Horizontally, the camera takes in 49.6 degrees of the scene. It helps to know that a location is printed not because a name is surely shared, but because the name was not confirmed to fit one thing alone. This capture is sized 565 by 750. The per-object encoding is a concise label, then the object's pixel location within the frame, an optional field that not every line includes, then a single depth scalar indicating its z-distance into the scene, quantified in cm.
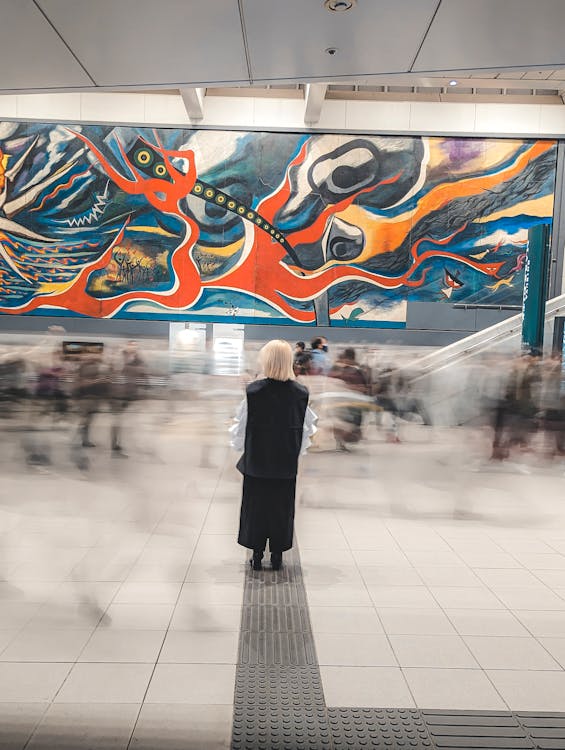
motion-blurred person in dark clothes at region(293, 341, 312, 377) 868
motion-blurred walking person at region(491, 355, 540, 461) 800
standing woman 375
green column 741
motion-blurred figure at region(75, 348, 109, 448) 739
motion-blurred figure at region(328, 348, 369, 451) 820
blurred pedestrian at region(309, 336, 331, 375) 876
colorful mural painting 1377
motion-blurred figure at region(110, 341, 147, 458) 729
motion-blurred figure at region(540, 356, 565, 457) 775
